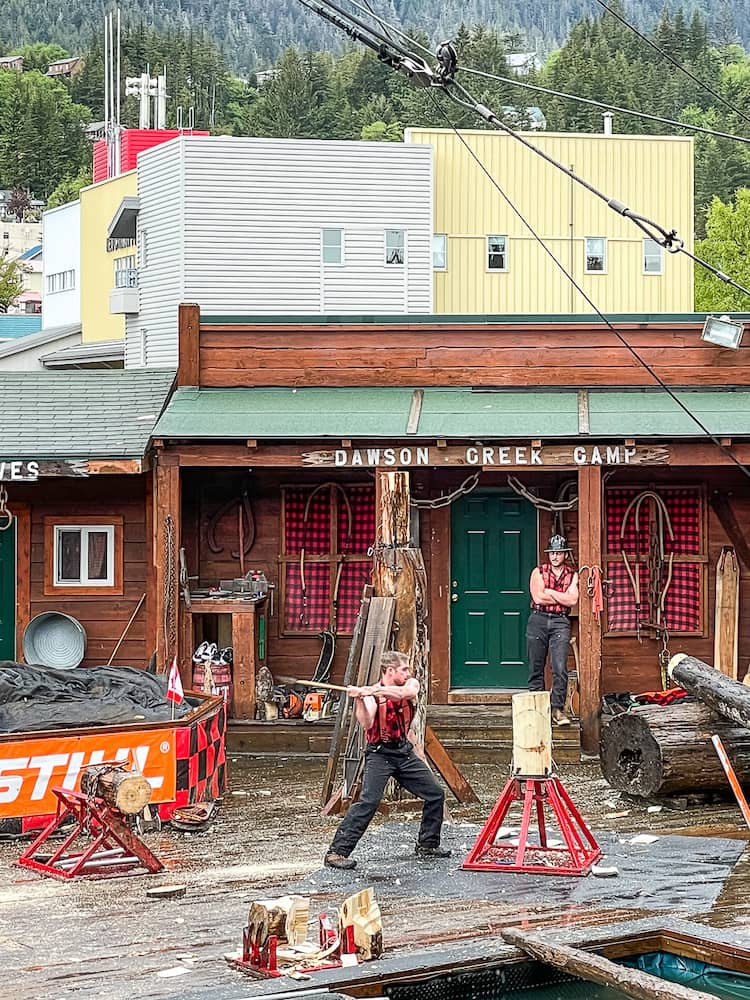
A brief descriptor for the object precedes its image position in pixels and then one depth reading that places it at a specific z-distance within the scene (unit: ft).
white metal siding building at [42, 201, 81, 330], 213.25
